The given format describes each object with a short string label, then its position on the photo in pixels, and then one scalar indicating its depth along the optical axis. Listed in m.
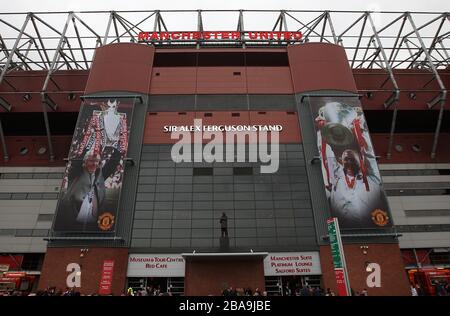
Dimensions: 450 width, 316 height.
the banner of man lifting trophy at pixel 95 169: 31.19
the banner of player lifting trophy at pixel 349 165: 31.62
